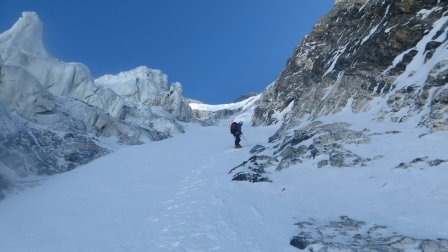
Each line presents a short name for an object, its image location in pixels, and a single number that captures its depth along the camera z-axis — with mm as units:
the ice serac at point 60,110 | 24428
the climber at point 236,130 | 31967
